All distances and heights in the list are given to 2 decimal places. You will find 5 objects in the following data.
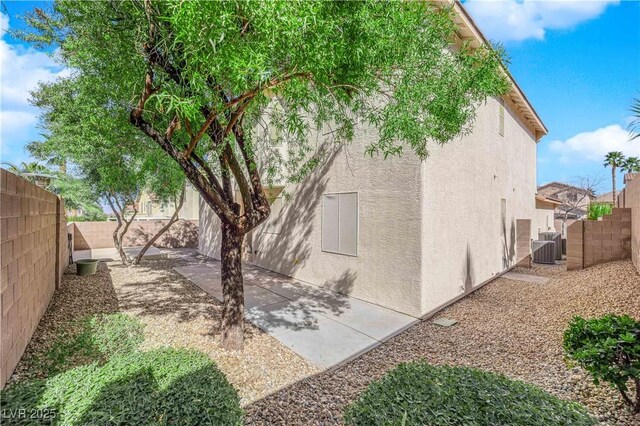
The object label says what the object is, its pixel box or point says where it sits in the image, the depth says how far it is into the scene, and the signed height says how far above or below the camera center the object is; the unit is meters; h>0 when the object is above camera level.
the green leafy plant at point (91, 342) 4.15 -2.15
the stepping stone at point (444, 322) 6.20 -2.35
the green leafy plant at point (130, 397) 2.11 -1.48
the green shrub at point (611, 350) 2.88 -1.41
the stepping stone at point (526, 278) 9.58 -2.23
